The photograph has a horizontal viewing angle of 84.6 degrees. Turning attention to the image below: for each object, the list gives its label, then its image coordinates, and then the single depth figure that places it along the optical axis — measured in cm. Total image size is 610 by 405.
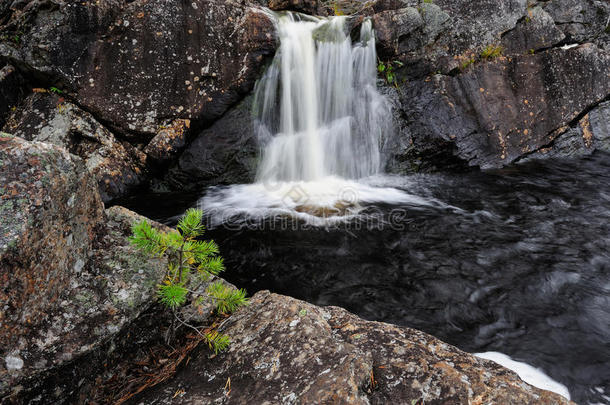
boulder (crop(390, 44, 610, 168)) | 877
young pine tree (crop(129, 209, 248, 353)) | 221
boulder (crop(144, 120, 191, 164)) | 737
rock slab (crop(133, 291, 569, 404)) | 195
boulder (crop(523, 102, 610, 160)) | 947
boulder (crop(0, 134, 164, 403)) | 180
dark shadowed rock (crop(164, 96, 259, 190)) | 784
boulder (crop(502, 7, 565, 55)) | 938
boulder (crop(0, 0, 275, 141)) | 677
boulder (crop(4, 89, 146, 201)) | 682
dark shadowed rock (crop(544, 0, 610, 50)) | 1053
